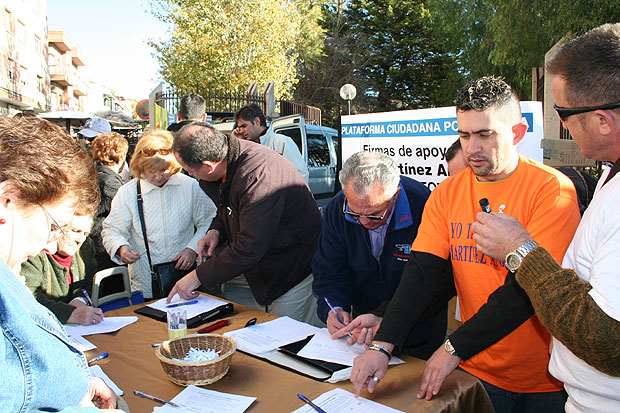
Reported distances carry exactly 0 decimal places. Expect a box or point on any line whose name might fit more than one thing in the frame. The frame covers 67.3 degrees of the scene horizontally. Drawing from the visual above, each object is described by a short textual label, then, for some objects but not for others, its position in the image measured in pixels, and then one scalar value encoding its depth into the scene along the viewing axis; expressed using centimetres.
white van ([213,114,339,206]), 873
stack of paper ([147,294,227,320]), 245
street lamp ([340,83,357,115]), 1388
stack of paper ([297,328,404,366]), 185
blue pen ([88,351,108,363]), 194
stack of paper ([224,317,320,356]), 199
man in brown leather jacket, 266
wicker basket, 167
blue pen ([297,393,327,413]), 149
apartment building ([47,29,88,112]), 4507
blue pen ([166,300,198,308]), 258
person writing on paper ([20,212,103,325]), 230
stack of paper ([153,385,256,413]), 153
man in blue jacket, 222
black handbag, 294
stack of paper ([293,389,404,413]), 149
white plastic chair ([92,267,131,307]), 275
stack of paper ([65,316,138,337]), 222
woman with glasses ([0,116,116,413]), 88
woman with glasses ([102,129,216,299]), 321
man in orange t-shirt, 158
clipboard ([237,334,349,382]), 175
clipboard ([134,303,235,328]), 233
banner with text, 311
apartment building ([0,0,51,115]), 2472
